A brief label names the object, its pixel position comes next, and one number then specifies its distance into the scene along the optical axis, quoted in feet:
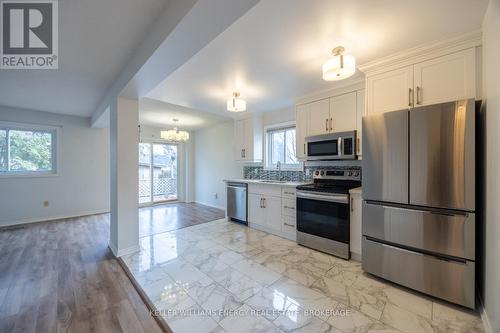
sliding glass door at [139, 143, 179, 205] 20.38
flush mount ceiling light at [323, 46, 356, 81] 5.97
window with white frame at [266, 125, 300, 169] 13.55
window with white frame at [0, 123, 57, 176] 13.68
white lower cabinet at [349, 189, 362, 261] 8.30
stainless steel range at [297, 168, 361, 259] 8.66
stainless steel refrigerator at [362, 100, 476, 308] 5.57
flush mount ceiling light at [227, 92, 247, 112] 9.57
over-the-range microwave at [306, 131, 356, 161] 9.34
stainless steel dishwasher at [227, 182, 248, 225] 13.56
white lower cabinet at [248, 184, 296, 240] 11.05
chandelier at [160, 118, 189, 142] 15.84
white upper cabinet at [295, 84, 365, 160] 9.39
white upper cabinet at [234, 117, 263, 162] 14.61
